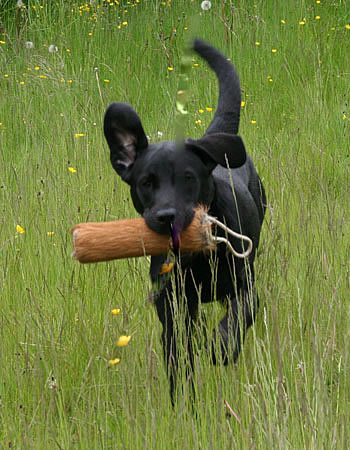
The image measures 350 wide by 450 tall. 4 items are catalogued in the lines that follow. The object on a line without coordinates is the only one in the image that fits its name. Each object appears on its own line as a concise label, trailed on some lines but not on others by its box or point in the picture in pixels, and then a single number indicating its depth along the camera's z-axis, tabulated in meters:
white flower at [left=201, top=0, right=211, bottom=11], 12.06
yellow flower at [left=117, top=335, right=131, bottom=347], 3.82
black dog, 4.79
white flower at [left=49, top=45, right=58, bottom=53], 11.74
